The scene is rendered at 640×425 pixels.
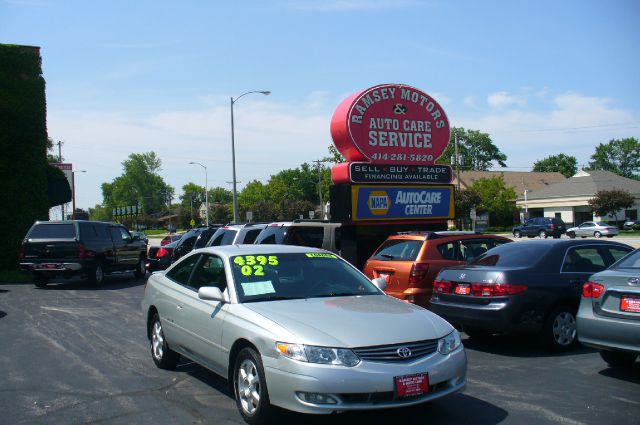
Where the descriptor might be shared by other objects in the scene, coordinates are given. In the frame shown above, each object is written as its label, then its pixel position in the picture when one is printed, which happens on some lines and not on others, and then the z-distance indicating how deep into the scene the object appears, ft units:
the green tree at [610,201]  172.65
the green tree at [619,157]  387.34
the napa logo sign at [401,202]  47.03
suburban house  203.31
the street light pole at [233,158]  112.37
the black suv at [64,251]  56.03
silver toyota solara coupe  15.46
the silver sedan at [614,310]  20.04
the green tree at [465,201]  184.44
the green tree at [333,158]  242.66
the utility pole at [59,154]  226.58
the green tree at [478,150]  368.07
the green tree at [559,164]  381.30
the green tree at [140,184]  438.40
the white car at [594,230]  151.12
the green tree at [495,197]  205.67
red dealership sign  48.49
